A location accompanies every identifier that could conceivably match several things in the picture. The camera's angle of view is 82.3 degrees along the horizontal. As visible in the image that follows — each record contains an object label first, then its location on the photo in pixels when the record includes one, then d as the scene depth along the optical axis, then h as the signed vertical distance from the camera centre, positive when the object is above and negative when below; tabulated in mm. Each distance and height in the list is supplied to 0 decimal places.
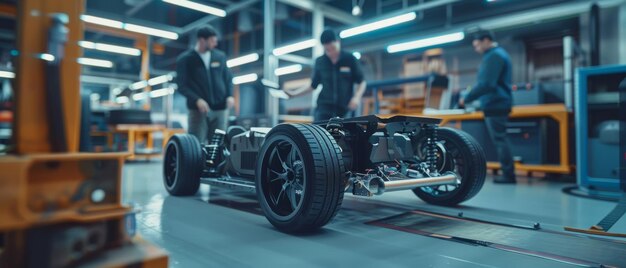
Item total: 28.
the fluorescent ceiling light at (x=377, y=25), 7094 +2515
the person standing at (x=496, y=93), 4406 +635
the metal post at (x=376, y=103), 7551 +830
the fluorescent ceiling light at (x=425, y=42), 7895 +2403
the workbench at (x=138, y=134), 8031 +130
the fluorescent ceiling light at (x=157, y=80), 12945 +2175
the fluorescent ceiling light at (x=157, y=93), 17397 +2328
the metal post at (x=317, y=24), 8755 +2966
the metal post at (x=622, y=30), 7711 +2528
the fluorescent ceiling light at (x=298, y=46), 8523 +2365
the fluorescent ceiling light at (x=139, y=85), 10230 +2128
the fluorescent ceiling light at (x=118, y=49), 8884 +2424
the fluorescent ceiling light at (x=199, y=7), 7125 +2778
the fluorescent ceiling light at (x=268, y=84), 3585 +578
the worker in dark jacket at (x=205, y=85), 3814 +614
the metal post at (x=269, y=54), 7566 +1876
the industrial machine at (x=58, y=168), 1012 -87
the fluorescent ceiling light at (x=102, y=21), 7648 +2570
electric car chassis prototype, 1967 -152
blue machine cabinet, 3822 +269
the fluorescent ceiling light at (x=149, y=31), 8148 +2588
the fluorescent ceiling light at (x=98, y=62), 11516 +2541
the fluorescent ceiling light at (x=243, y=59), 9620 +2330
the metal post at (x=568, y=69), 5371 +1184
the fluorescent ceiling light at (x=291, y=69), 12641 +2619
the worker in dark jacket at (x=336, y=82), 3834 +655
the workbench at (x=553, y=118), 4926 +290
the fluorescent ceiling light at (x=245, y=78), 12634 +2287
